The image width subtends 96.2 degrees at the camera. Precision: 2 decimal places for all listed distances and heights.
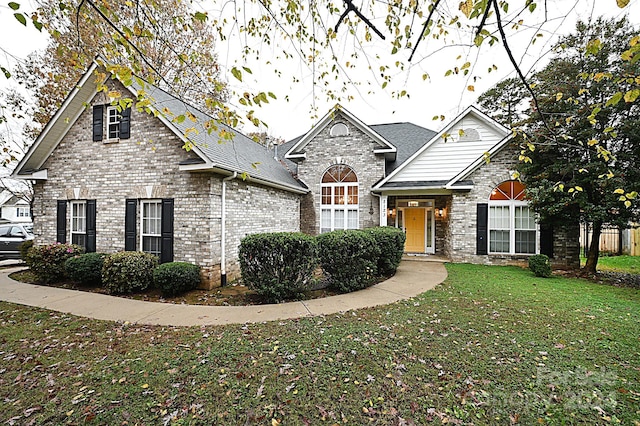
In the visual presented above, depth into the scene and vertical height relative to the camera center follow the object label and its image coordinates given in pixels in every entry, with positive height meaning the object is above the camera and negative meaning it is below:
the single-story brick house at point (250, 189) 7.86 +0.81
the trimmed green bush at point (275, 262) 5.94 -1.05
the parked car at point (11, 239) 12.73 -1.33
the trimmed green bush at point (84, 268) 7.57 -1.51
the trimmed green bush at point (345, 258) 6.61 -1.06
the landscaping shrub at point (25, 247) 9.73 -1.27
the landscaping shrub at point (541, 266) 8.66 -1.59
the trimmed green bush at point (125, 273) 6.88 -1.50
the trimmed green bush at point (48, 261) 7.95 -1.41
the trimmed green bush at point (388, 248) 7.92 -1.02
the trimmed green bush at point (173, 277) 6.79 -1.58
